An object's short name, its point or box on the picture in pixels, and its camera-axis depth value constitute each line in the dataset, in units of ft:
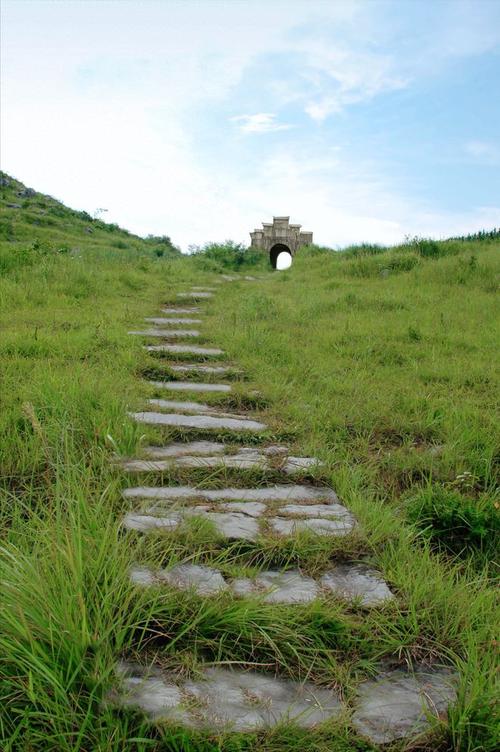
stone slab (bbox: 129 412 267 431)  11.99
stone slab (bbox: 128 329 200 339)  20.34
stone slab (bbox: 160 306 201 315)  25.98
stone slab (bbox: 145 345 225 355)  17.97
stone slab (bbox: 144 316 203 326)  22.80
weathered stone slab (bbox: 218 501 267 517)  9.01
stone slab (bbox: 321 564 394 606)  7.24
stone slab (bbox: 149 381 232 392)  14.67
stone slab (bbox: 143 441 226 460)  10.73
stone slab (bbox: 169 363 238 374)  16.25
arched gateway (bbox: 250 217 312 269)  74.74
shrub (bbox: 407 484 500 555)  9.76
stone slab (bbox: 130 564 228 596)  6.86
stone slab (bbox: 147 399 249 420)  12.97
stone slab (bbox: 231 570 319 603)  7.02
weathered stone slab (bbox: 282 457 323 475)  10.64
